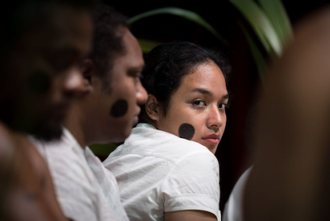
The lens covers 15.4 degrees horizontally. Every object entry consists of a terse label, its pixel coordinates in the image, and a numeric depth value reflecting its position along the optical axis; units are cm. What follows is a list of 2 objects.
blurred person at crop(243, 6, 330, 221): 158
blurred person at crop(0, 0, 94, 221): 133
